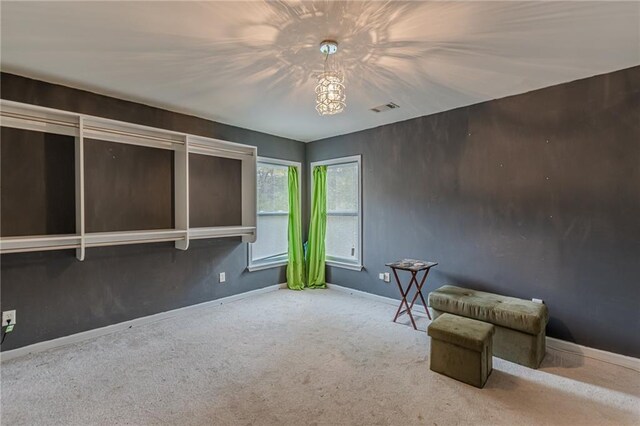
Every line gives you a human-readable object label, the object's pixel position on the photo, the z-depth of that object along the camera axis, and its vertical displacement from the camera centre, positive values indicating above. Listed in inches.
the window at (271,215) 187.8 -3.6
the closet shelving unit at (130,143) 104.1 +20.6
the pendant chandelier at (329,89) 87.5 +35.1
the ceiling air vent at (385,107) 137.3 +46.5
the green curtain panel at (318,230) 197.6 -13.2
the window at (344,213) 184.4 -2.2
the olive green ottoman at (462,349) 91.0 -43.0
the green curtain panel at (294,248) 196.7 -24.7
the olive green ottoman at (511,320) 101.2 -38.3
